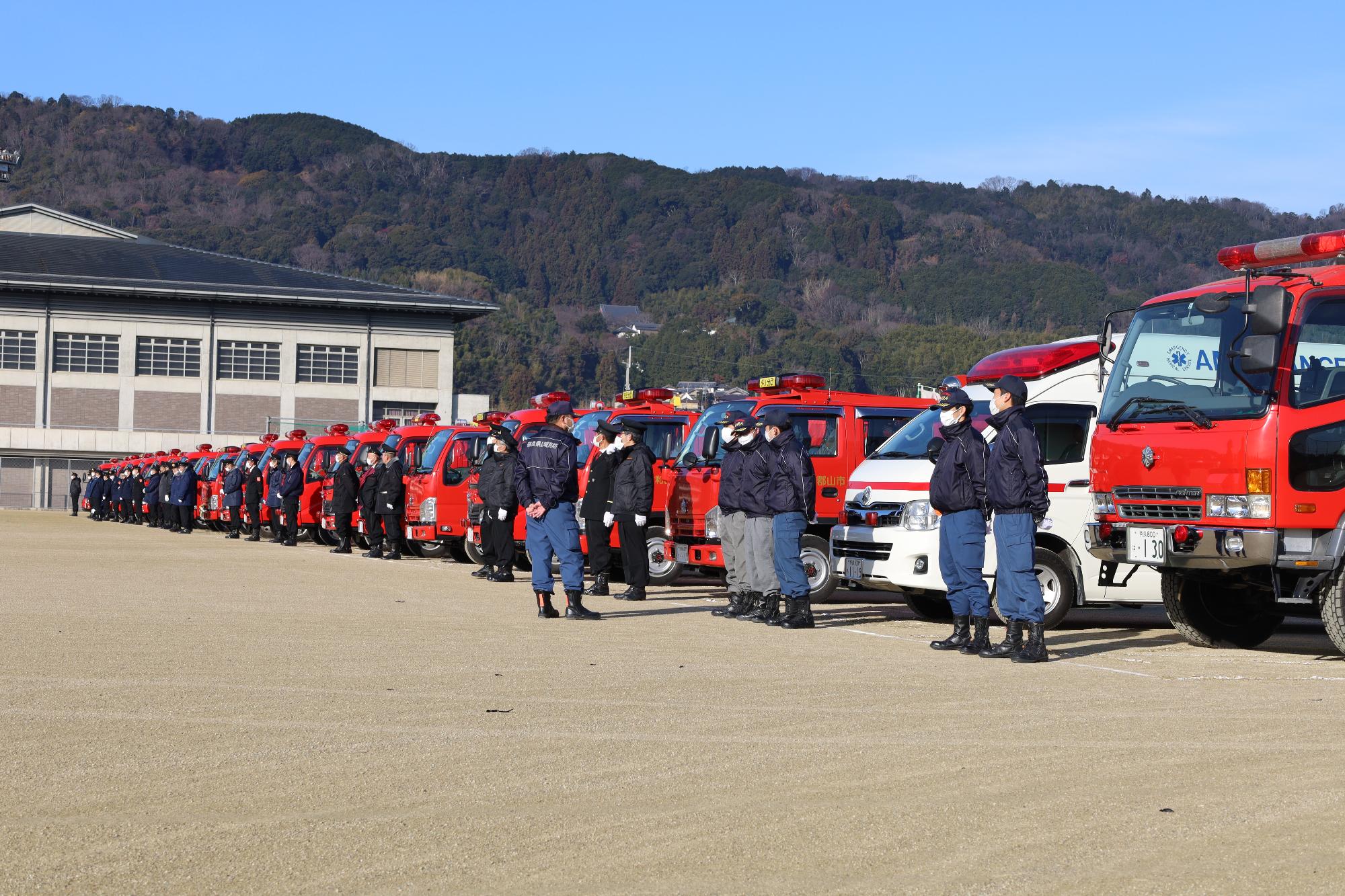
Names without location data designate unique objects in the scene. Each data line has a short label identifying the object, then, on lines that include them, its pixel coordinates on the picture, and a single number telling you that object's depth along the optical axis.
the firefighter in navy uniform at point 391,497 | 25.41
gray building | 71.75
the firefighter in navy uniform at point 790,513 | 14.59
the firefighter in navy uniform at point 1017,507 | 11.80
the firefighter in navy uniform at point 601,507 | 18.38
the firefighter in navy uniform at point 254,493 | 34.44
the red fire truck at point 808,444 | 17.97
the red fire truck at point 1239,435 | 11.47
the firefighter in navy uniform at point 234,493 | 36.09
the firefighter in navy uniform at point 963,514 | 12.30
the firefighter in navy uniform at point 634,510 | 17.52
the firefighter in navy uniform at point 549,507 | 14.62
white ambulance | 14.28
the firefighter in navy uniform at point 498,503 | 17.83
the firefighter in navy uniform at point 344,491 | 27.47
